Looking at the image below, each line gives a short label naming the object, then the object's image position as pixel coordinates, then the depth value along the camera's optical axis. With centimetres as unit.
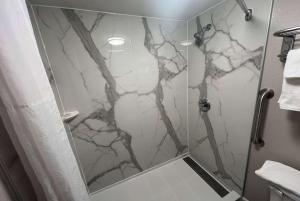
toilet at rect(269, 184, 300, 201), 78
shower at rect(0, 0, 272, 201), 112
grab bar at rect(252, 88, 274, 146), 94
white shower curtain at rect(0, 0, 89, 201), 45
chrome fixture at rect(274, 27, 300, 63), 74
